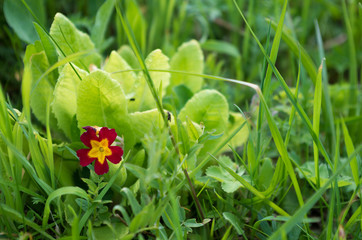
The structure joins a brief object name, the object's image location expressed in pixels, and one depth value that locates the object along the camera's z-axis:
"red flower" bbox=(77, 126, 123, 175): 0.50
